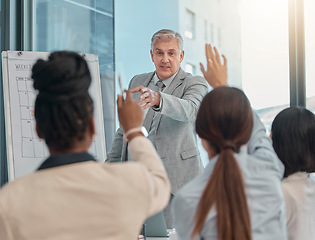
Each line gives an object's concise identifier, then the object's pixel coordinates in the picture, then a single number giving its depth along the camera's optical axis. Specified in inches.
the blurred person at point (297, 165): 70.0
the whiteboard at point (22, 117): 113.5
